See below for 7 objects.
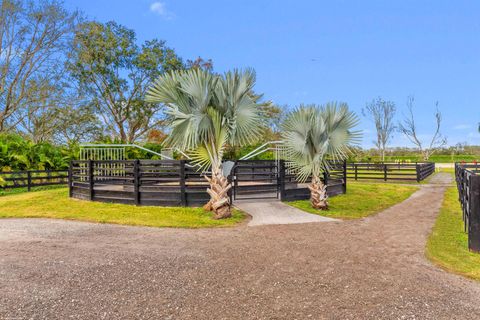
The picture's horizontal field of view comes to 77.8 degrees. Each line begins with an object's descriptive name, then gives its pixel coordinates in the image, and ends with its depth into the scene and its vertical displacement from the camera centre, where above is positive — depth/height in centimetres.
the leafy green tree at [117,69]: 2362 +781
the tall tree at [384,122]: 4125 +528
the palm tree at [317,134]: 847 +76
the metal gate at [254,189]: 1059 -103
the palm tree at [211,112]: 751 +129
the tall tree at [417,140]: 3912 +301
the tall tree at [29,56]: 1877 +713
